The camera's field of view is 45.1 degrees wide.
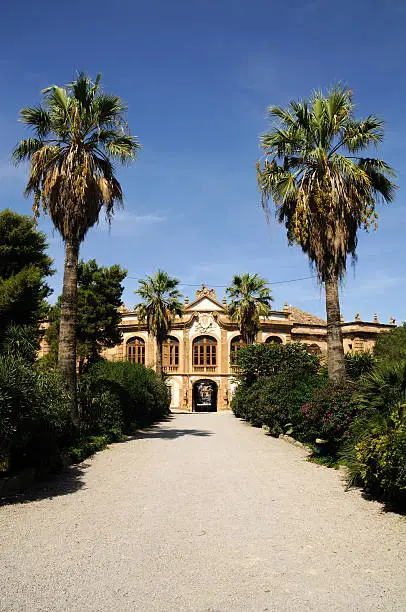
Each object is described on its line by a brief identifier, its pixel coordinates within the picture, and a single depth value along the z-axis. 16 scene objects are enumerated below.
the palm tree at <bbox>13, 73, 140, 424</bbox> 13.65
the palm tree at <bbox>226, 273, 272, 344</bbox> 35.88
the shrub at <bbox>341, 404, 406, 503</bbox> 6.38
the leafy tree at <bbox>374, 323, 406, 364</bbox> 30.64
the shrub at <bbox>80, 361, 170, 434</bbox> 14.56
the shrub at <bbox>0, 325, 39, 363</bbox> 10.69
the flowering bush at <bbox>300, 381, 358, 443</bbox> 9.95
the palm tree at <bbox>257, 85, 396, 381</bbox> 13.39
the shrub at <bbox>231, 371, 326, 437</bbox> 13.48
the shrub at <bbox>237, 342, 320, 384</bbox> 22.83
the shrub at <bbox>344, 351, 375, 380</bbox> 19.66
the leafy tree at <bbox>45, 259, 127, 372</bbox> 30.84
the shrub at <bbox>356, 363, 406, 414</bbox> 7.52
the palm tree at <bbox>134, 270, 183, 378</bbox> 34.80
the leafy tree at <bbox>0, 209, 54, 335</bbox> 12.77
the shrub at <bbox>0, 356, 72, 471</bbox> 7.08
